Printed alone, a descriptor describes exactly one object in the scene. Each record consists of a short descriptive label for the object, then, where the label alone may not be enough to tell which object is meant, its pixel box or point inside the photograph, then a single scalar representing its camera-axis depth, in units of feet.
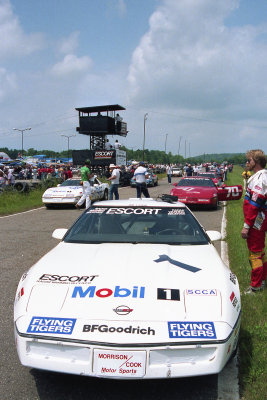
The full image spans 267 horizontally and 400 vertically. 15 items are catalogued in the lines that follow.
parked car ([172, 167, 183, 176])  176.26
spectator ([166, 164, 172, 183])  115.14
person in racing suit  14.87
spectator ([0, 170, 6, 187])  67.09
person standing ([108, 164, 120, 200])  47.60
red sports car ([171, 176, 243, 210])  47.16
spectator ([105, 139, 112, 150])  164.76
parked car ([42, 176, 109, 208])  49.06
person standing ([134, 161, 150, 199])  47.70
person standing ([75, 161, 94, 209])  44.24
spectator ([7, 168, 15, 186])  69.70
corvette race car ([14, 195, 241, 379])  8.28
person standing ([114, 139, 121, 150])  134.87
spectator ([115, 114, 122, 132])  168.04
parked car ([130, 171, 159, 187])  97.67
